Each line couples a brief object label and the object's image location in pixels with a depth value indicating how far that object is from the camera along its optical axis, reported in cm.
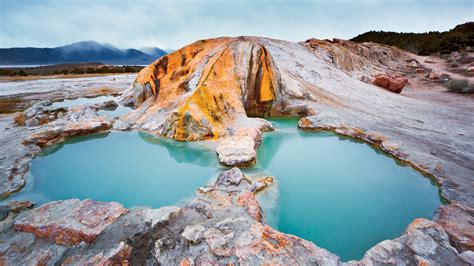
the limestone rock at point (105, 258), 255
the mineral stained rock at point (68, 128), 682
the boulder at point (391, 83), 1451
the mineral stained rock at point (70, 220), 294
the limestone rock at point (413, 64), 2763
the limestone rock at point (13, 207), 371
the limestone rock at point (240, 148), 555
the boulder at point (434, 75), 2017
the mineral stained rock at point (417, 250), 265
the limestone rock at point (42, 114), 870
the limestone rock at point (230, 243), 260
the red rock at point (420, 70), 2412
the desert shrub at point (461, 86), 1383
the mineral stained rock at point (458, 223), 294
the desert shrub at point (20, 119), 868
